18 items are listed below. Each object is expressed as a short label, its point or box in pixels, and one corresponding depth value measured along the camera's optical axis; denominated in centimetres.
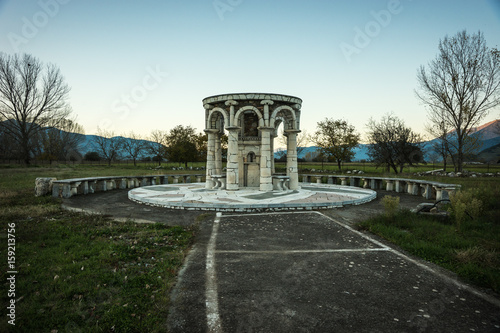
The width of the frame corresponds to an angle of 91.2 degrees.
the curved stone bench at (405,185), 1167
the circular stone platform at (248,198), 1036
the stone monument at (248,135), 1375
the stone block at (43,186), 1277
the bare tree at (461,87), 2192
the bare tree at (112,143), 5842
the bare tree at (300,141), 4064
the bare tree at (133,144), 5728
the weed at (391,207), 808
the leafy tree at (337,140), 3525
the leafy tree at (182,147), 4572
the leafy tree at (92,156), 6434
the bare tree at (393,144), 3020
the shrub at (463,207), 707
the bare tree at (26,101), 3164
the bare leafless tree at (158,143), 5278
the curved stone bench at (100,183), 1320
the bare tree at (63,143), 5059
